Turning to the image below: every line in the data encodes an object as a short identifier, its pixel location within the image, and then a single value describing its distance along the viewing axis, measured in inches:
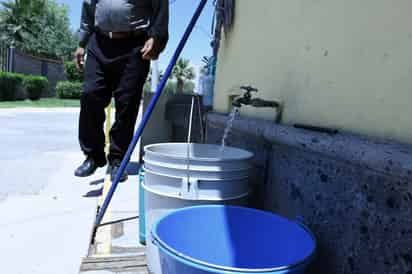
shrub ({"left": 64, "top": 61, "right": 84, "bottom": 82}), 789.9
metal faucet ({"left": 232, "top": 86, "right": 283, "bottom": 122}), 56.9
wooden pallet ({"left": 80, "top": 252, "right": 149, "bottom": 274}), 49.1
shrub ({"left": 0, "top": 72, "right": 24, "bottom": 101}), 554.6
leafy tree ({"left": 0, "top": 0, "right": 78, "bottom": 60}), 1082.1
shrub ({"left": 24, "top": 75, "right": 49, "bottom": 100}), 634.6
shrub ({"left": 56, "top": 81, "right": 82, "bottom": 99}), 771.4
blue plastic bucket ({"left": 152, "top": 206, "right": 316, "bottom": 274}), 37.6
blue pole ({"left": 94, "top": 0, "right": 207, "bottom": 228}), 60.6
